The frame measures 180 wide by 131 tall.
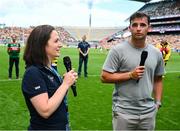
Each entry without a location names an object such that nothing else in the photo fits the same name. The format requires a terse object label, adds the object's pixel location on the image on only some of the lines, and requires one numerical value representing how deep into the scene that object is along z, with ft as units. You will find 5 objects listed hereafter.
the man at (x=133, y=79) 6.35
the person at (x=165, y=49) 27.10
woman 4.56
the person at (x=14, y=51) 24.33
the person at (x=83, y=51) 27.39
